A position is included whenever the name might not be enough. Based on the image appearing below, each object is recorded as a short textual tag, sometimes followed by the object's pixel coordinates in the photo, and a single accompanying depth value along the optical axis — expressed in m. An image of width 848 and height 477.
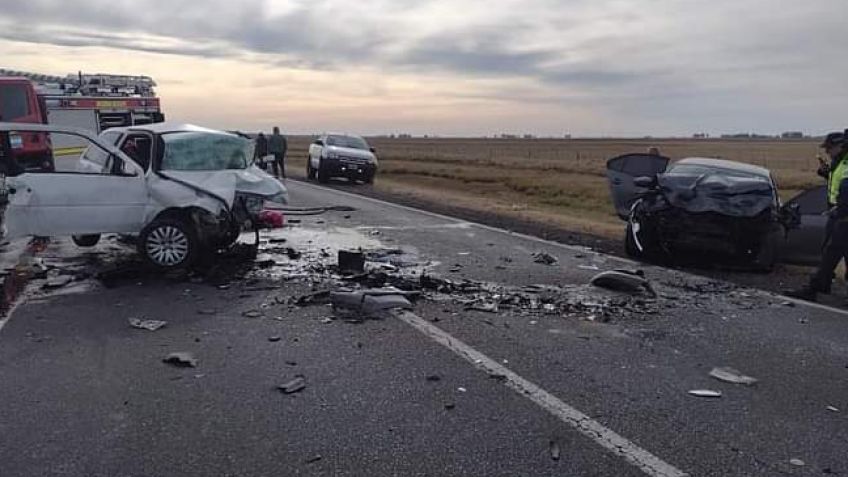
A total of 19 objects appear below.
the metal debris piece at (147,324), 6.68
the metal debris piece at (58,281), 8.45
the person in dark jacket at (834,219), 8.16
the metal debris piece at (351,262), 9.27
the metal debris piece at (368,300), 7.41
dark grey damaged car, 9.89
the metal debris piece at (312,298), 7.67
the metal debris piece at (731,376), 5.37
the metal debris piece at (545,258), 10.60
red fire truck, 16.69
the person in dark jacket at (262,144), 28.48
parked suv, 27.84
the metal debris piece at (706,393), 5.05
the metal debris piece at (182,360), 5.61
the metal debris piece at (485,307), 7.55
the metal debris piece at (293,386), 5.02
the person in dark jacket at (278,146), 28.20
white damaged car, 8.81
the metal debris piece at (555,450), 3.99
